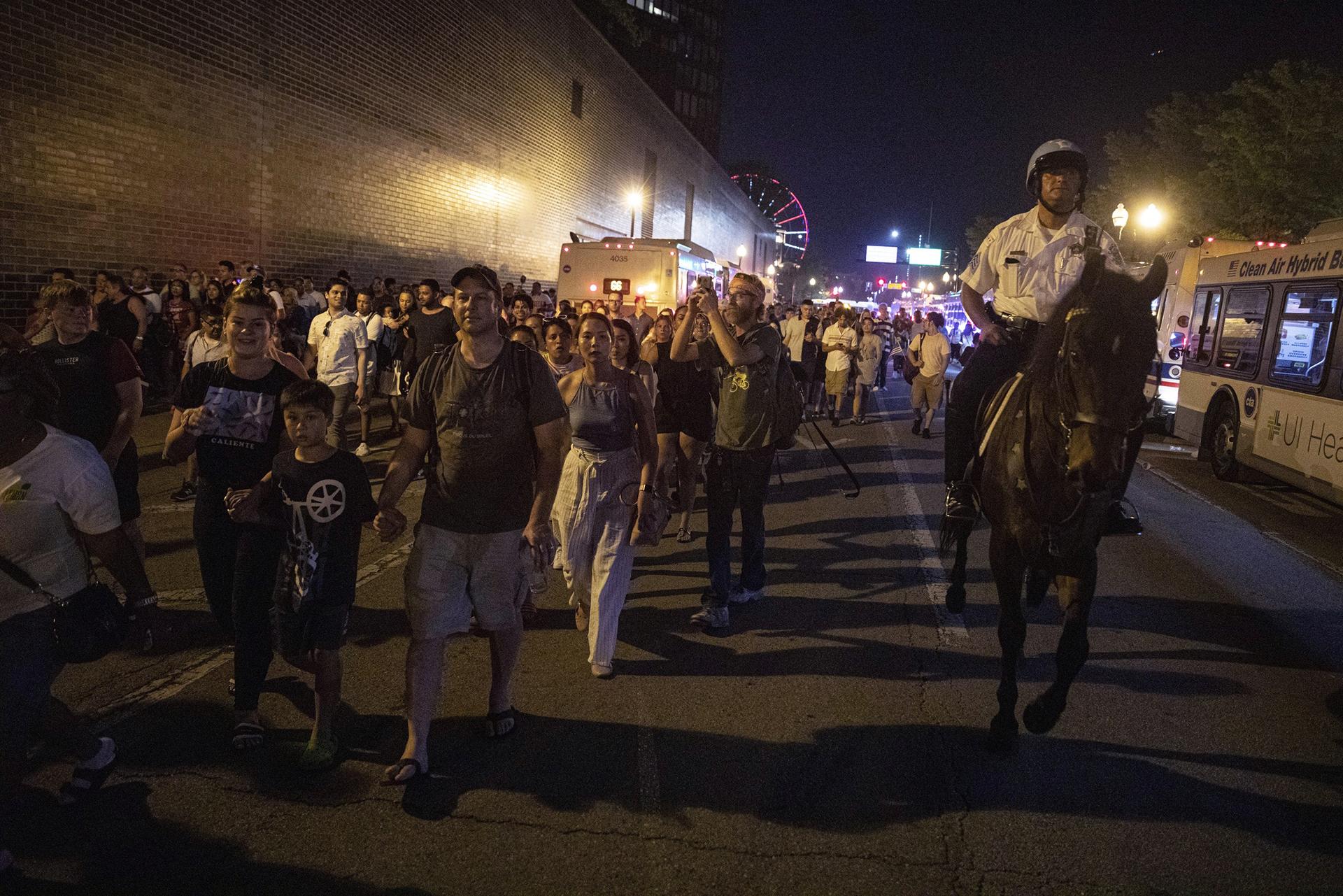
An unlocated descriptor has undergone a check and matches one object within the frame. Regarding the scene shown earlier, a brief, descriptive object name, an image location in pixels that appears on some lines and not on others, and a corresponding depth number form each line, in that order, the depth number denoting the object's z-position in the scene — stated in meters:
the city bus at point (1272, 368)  10.22
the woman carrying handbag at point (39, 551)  2.96
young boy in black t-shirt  3.64
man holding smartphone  5.61
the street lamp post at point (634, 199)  39.03
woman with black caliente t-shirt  3.97
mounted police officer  4.89
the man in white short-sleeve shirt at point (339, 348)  8.94
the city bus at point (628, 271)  20.55
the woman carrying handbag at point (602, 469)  5.00
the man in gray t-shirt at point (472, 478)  3.72
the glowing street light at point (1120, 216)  17.69
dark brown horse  3.50
